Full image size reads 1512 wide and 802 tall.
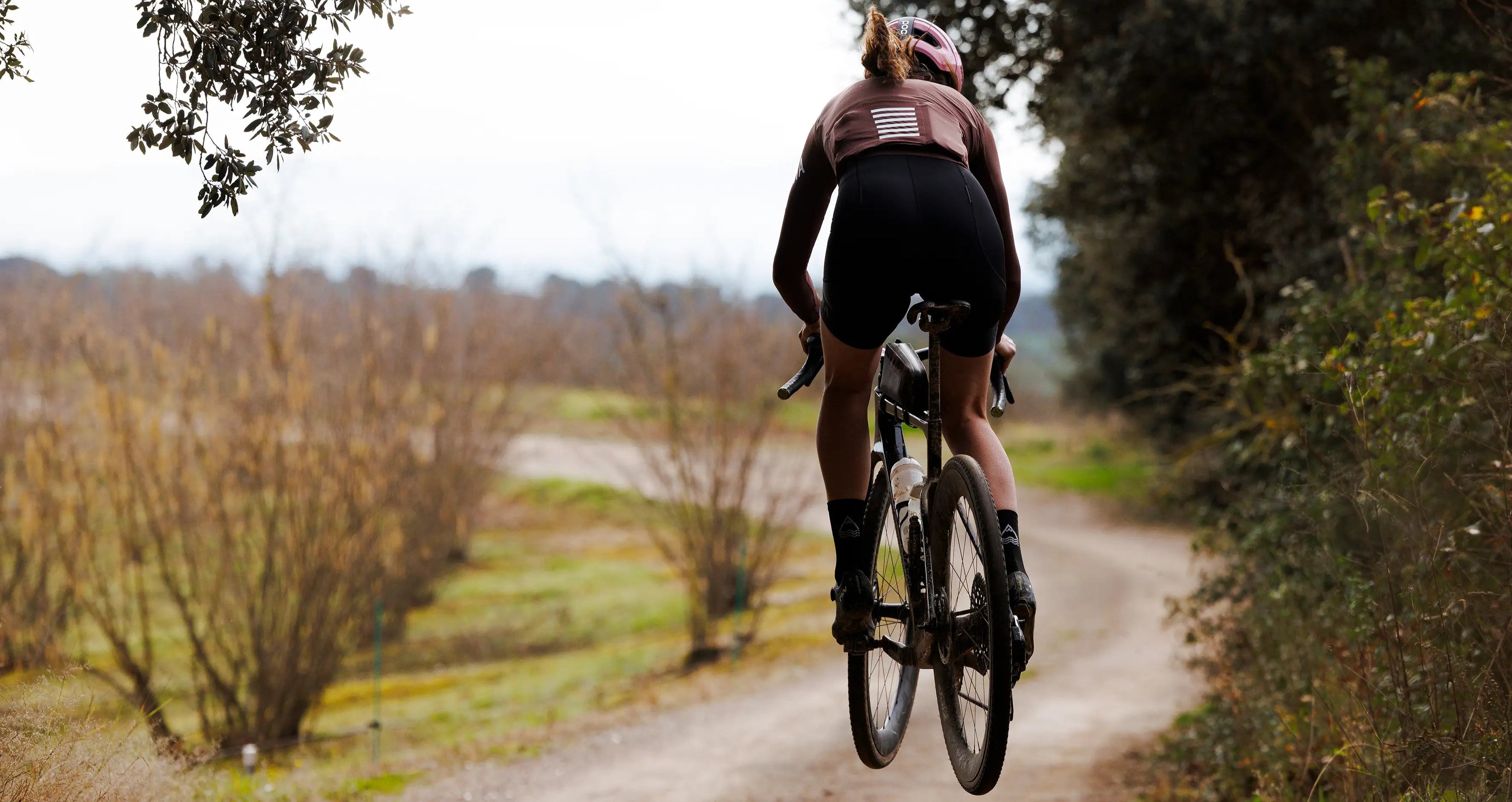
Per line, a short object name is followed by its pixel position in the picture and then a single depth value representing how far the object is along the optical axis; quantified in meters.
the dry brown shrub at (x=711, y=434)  26.06
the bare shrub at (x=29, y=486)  19.91
